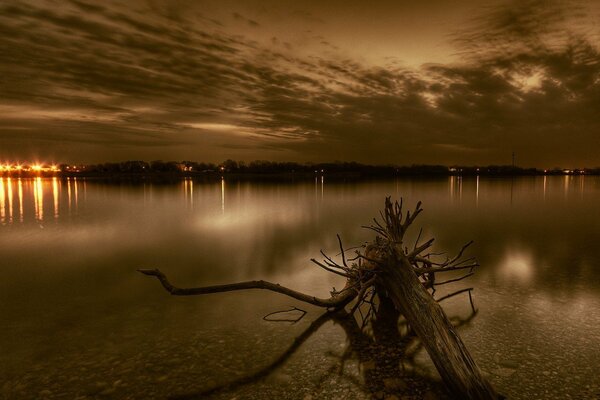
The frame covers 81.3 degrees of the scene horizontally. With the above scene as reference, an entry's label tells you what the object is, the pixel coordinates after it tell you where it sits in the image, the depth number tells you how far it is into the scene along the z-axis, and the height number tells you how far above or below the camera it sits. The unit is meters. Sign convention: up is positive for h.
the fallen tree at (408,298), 5.17 -2.55
